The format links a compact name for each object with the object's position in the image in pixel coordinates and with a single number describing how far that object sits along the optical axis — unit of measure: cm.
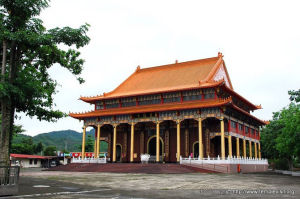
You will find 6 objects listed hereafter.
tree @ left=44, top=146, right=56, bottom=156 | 8050
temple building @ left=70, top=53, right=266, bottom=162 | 3409
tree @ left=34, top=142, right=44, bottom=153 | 8031
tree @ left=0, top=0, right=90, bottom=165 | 1280
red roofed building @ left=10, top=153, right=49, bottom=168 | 5048
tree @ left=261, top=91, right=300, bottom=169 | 2603
